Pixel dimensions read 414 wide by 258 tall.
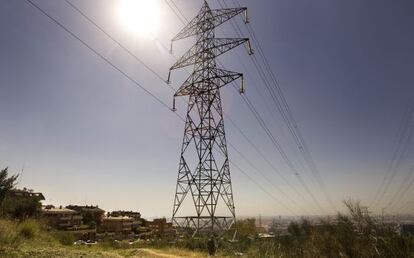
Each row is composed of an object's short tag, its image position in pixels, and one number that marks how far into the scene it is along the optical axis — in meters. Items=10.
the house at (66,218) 64.12
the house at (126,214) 100.62
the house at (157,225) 98.89
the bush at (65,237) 16.17
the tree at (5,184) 15.08
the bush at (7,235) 9.31
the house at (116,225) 77.65
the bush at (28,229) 11.95
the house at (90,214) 77.25
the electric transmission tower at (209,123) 20.12
